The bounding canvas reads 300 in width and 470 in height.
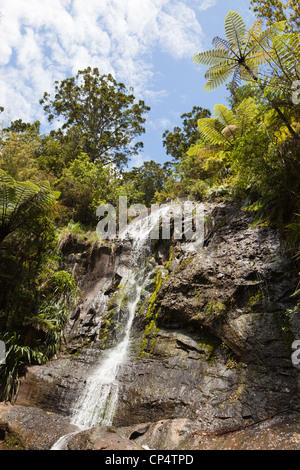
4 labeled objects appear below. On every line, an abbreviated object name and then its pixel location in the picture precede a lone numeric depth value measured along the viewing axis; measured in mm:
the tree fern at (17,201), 7769
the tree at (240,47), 7265
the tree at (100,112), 23109
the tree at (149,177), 23453
